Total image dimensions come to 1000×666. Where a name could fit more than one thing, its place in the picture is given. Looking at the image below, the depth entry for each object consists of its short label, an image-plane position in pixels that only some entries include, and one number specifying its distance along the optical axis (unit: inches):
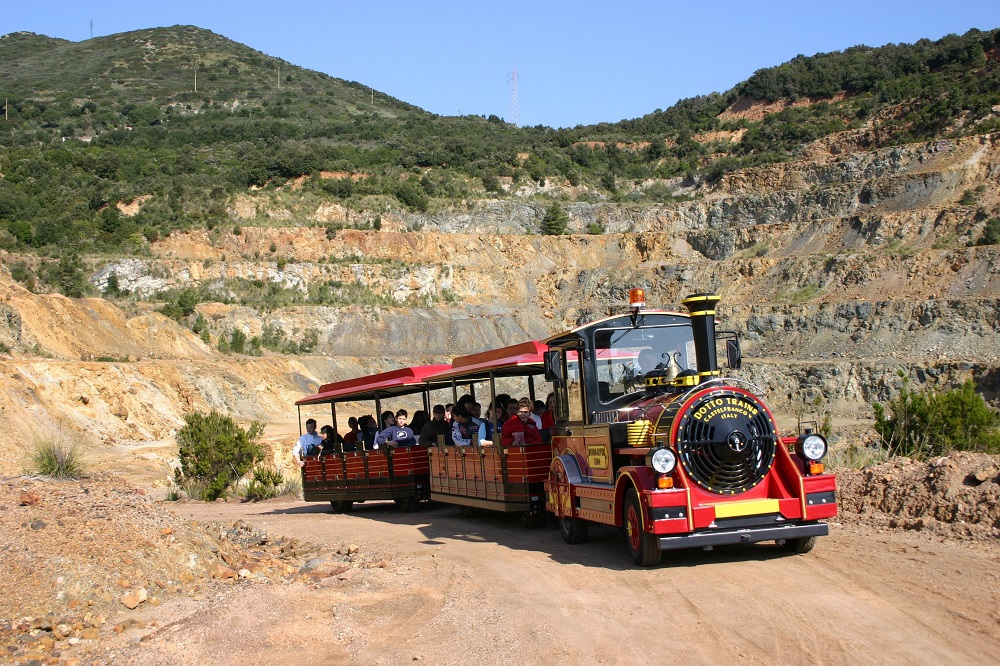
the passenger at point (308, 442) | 832.3
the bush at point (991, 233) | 2075.5
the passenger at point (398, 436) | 732.0
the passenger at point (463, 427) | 628.4
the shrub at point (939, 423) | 700.7
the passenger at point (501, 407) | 572.7
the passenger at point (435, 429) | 670.5
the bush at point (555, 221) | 2970.0
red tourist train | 369.1
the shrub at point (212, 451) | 1053.2
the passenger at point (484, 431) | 589.6
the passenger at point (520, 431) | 543.2
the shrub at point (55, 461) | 789.2
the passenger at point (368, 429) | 770.4
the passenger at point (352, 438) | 783.2
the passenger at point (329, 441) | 820.5
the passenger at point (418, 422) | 757.9
